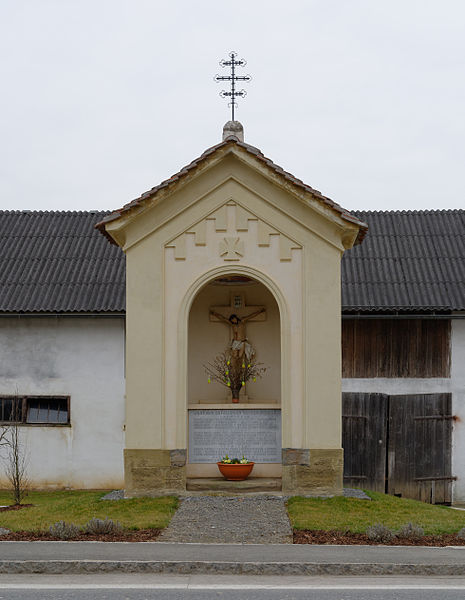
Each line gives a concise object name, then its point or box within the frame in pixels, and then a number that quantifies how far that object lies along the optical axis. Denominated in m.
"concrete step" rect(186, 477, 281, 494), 13.88
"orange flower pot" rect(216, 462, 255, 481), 14.14
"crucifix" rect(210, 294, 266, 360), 15.95
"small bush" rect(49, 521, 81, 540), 10.72
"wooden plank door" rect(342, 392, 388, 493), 18.44
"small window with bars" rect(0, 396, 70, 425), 19.08
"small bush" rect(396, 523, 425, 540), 10.90
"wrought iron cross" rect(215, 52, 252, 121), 16.09
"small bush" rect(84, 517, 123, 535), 11.00
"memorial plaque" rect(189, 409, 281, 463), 14.43
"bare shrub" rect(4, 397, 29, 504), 18.60
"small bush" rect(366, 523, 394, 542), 10.73
